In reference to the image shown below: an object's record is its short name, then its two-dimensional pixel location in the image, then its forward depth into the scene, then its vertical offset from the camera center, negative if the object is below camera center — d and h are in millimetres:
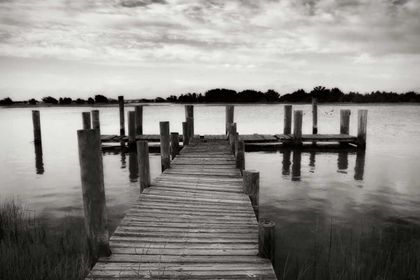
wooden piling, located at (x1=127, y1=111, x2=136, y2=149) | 16859 -1511
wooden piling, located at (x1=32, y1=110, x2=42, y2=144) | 17984 -1262
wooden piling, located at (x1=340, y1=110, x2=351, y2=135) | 17891 -1177
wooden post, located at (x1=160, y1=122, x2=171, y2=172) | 8961 -1203
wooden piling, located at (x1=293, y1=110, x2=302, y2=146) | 16891 -1624
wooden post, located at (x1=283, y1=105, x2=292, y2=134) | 18734 -889
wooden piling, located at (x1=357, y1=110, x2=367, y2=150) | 16469 -1619
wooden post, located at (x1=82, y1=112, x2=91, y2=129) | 15980 -733
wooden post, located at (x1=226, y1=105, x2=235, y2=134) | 16625 -475
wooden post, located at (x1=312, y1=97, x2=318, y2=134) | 19697 -1015
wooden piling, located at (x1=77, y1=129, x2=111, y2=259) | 3609 -1038
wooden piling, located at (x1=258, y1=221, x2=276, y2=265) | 3681 -1618
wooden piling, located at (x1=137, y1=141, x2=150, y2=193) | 6863 -1330
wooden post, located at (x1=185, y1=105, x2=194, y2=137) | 15415 -352
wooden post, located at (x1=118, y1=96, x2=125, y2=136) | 19625 -559
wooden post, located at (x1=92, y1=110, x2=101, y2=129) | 17309 -732
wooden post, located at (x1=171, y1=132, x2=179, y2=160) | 11531 -1433
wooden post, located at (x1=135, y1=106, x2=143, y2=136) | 18161 -864
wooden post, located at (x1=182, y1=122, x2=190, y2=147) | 13562 -1348
